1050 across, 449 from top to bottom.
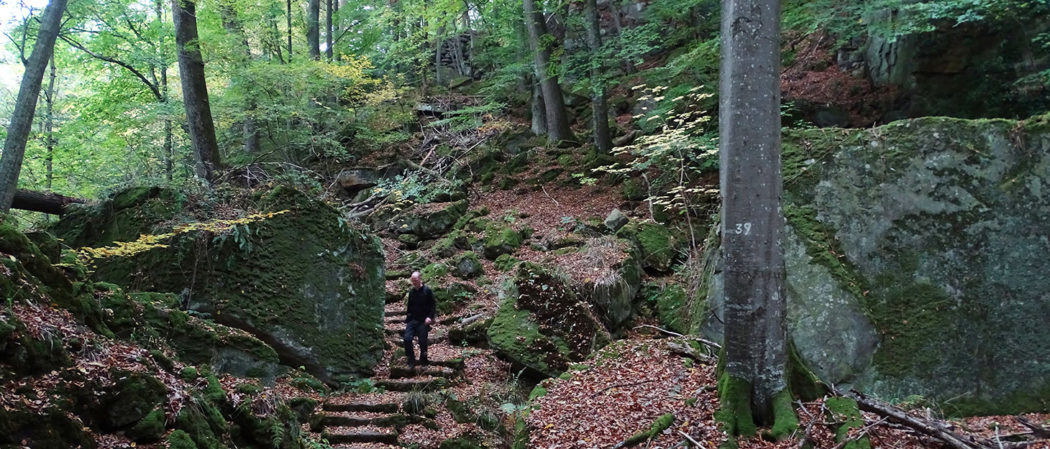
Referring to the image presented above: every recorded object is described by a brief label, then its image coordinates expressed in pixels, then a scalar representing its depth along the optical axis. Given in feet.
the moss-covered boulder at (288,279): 23.77
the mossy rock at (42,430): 9.52
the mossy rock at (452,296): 35.96
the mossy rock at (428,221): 47.91
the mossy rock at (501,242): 42.27
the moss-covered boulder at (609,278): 31.58
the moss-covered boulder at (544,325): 27.61
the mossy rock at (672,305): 30.53
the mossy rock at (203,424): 12.87
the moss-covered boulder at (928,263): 19.98
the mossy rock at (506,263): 40.04
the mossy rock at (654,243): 37.24
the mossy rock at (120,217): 24.71
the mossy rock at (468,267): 39.60
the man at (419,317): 27.27
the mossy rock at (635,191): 46.01
